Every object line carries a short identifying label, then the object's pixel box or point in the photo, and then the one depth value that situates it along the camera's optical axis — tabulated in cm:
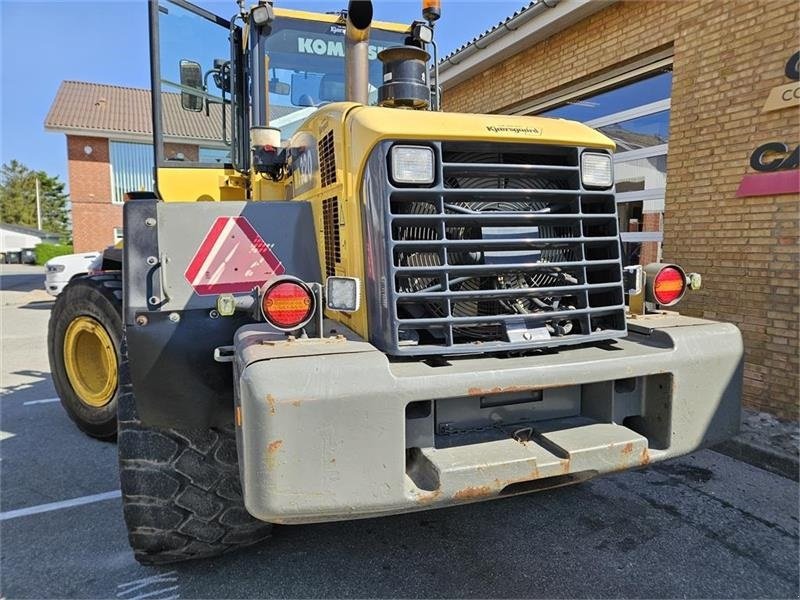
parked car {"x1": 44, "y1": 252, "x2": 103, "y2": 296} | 1325
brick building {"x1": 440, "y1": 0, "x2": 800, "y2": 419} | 448
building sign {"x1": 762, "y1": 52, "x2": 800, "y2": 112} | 432
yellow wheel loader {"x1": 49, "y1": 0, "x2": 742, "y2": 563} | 187
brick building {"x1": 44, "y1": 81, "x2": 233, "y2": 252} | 2109
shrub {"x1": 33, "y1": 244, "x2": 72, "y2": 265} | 3855
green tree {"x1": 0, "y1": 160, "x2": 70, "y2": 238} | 6259
